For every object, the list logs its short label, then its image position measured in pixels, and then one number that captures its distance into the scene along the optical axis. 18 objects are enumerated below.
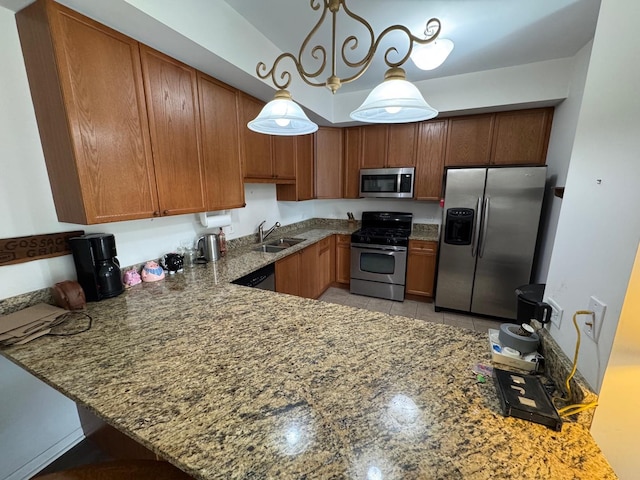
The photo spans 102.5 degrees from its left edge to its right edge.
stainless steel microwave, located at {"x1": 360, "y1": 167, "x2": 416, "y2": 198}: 3.34
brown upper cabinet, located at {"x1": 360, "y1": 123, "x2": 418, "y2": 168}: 3.30
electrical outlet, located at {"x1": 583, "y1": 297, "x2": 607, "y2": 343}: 0.72
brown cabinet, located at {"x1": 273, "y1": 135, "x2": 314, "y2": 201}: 3.03
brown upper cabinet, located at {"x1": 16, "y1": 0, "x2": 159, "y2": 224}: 1.19
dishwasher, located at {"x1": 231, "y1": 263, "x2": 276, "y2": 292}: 2.04
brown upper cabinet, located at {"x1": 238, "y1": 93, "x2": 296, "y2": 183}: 2.29
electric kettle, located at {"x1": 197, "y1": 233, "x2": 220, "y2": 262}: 2.27
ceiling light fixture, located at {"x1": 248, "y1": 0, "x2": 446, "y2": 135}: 1.03
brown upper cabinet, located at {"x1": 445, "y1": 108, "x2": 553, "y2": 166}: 2.77
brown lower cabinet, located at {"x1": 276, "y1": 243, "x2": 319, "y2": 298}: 2.56
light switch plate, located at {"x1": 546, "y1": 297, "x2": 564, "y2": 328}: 0.91
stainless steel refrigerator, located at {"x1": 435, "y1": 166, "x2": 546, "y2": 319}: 2.62
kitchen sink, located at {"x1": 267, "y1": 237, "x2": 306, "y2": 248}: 3.10
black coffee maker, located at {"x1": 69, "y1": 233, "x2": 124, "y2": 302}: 1.44
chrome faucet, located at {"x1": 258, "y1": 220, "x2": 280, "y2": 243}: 3.05
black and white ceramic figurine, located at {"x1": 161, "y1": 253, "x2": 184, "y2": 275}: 1.96
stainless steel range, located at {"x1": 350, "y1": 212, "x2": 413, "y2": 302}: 3.35
